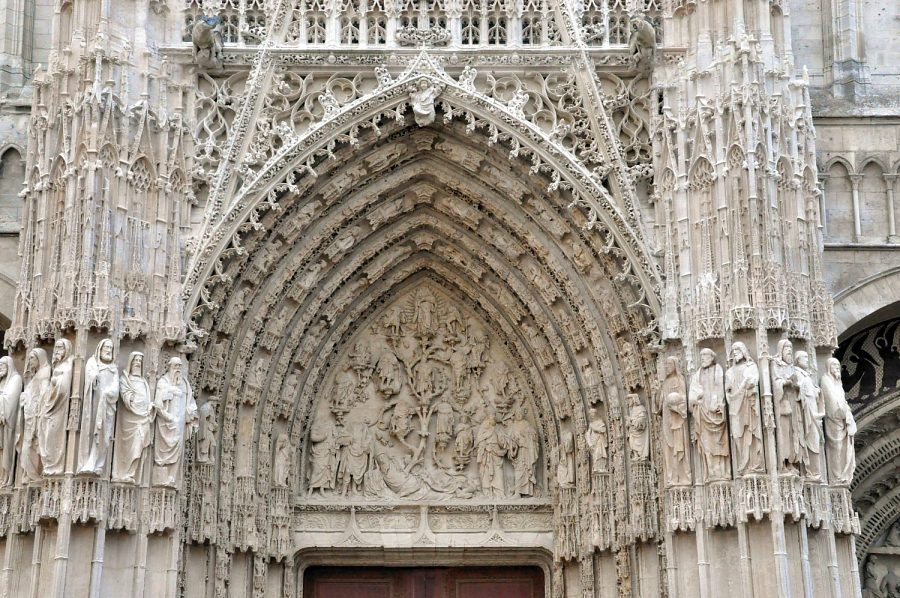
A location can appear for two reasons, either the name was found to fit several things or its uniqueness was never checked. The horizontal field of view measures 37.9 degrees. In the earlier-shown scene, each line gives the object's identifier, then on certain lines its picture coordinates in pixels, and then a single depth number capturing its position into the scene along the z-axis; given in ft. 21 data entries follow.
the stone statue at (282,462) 44.62
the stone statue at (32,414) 38.37
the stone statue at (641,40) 42.32
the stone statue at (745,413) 37.87
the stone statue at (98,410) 37.88
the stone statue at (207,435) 41.60
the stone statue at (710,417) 38.42
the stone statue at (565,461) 44.65
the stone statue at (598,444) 42.93
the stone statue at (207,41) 42.42
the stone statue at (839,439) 38.83
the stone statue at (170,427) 39.42
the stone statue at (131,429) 38.68
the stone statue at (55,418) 37.91
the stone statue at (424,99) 43.47
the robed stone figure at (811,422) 38.01
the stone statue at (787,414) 37.78
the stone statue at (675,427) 39.14
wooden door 46.06
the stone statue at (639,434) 41.45
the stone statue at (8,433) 39.04
